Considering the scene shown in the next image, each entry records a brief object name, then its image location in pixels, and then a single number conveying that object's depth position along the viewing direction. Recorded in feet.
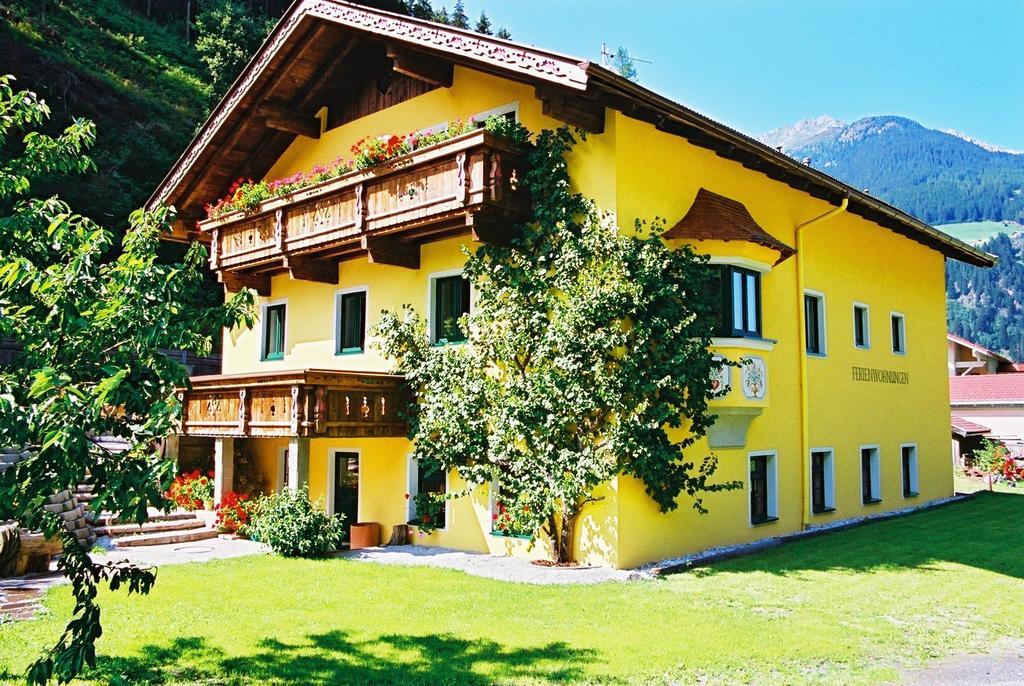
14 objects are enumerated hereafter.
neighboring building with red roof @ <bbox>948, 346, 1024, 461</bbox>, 122.21
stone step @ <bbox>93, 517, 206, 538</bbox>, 51.24
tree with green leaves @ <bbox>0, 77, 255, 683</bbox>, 16.67
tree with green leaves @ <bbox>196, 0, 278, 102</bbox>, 128.77
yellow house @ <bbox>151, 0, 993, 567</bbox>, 44.27
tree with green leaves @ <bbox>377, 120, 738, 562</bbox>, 41.32
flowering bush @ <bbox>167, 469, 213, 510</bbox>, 58.54
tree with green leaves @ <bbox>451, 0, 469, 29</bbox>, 176.71
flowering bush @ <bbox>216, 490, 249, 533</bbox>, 52.54
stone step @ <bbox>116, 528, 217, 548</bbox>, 49.62
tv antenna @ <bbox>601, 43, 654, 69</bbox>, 56.18
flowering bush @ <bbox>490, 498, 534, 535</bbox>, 42.57
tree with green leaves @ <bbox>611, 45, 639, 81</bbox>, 257.34
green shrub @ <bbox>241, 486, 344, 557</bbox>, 45.62
